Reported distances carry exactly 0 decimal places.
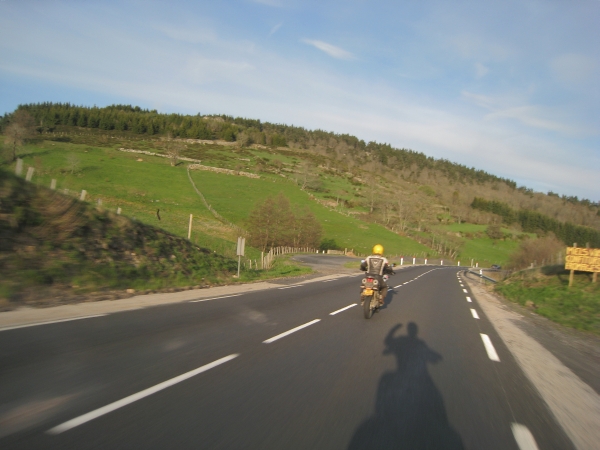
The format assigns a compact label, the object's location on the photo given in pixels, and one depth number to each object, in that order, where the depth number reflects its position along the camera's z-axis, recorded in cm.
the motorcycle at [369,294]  1142
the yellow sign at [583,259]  1766
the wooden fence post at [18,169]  1468
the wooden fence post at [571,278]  1820
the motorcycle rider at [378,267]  1184
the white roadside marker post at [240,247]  2063
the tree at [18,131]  6097
